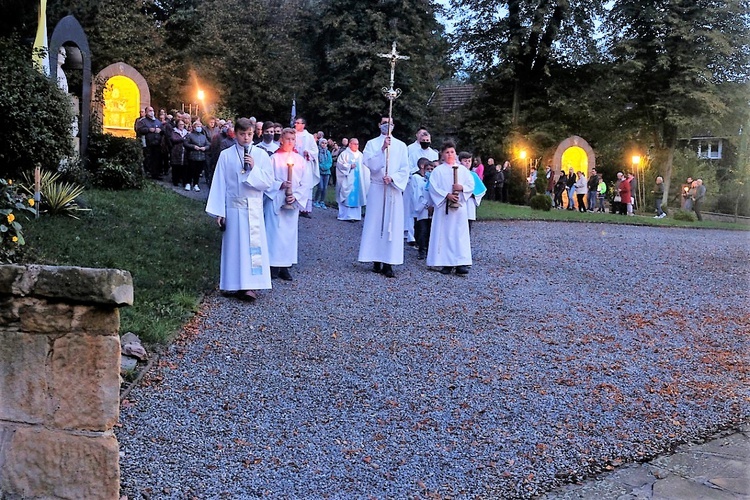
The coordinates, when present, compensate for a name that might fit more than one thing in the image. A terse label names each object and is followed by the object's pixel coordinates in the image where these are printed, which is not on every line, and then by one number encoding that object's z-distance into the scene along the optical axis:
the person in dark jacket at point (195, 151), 17.88
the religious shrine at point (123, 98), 21.44
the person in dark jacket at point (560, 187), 29.66
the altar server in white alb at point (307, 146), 10.44
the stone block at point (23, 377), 2.97
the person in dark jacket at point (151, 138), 18.70
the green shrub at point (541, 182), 28.73
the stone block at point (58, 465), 3.07
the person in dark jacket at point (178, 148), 17.88
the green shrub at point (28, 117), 9.59
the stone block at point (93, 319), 2.96
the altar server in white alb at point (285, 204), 9.48
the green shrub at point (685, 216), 24.71
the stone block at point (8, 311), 2.92
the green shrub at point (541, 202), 24.20
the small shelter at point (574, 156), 32.03
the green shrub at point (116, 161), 14.63
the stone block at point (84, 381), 2.99
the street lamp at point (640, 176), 32.97
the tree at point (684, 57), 31.31
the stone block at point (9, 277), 2.90
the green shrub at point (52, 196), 10.79
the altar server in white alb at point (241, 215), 8.08
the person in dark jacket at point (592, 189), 29.27
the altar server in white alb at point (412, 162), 12.68
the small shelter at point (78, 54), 13.57
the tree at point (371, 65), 30.25
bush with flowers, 6.91
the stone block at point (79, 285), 2.90
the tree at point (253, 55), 29.16
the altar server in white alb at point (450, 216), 10.62
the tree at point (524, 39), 32.62
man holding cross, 10.31
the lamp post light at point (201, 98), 26.84
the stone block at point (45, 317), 2.93
